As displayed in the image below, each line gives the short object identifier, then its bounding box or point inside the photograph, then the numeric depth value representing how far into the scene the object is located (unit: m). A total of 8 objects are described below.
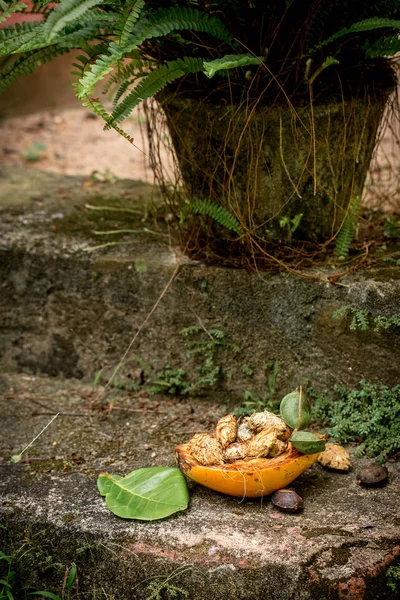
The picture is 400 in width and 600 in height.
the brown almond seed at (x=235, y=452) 1.75
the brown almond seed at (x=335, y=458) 1.81
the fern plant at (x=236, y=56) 1.76
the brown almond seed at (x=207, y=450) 1.75
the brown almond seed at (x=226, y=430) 1.77
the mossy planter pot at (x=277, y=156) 1.88
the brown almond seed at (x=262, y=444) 1.75
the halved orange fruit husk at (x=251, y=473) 1.74
